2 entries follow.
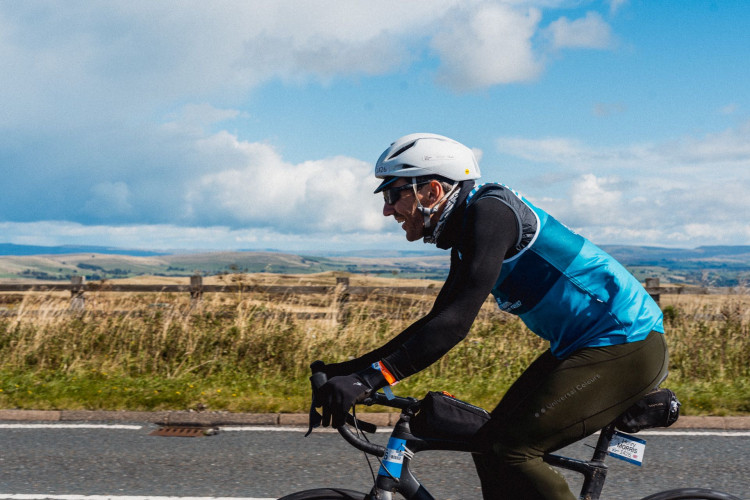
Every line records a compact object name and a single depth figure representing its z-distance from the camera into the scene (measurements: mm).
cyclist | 2070
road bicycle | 2199
